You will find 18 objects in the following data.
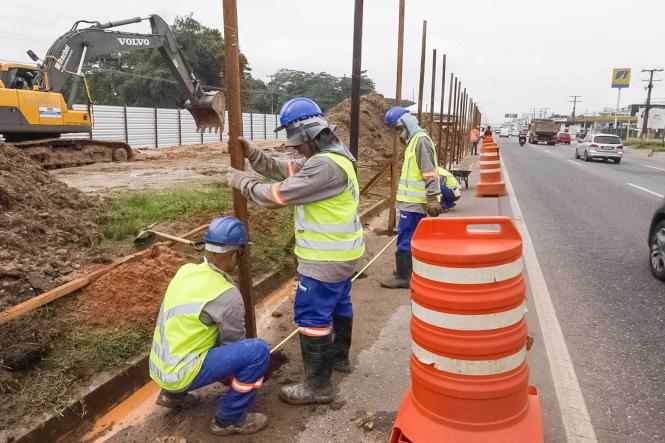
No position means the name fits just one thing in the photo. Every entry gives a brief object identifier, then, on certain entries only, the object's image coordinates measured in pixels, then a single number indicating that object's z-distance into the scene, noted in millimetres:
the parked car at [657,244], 5680
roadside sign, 74350
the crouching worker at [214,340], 2803
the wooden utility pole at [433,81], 13972
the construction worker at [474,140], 31606
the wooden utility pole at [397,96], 8039
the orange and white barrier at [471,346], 2404
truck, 46344
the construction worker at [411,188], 5457
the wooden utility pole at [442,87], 17500
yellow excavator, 12414
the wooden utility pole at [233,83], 3359
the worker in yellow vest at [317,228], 3168
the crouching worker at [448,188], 8328
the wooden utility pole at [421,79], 10430
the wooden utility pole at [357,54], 6707
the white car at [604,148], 23781
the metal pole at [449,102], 18703
